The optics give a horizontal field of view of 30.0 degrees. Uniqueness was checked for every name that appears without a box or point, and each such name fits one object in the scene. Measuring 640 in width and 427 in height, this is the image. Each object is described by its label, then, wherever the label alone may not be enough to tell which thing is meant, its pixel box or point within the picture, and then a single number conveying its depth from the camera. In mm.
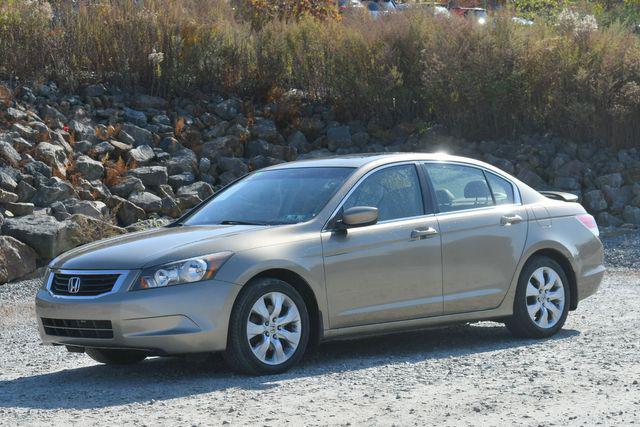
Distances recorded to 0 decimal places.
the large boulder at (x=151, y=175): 17406
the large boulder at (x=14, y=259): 14118
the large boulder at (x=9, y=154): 16500
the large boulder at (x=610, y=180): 19375
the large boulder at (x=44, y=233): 14531
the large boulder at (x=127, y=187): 16859
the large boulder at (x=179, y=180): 17797
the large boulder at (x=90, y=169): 17047
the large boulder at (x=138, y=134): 18750
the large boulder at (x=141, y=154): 18016
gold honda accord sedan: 8047
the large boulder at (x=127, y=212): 16281
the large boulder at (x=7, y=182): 15711
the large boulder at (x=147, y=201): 16562
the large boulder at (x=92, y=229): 15055
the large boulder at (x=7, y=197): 15445
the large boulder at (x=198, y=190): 17344
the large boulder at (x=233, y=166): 18719
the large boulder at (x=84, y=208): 15656
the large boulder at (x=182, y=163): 18234
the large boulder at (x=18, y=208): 15453
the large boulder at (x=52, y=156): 16828
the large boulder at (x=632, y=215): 18516
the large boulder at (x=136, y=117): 19344
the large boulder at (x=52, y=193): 15930
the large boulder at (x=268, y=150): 19531
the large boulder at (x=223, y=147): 19125
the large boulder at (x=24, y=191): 15844
